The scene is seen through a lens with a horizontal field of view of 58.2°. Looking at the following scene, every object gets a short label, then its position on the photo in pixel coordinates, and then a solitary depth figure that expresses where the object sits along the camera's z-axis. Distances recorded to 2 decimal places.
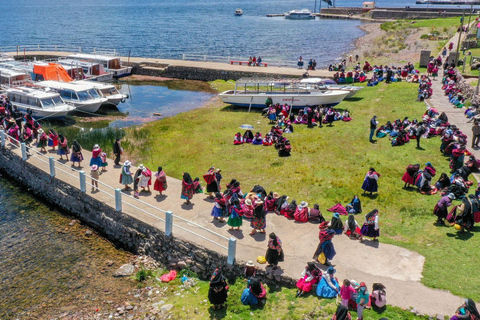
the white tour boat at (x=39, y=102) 31.98
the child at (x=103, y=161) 20.50
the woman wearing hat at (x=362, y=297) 11.05
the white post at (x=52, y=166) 20.08
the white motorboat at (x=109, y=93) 36.56
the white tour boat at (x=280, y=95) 32.75
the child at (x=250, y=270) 12.88
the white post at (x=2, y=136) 24.09
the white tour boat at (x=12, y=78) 37.34
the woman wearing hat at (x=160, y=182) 17.75
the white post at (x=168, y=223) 14.77
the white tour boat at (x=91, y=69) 46.03
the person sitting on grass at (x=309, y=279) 12.02
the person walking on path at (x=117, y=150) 21.28
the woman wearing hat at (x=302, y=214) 16.03
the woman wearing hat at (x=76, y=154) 20.87
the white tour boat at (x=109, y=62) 48.75
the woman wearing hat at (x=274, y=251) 12.79
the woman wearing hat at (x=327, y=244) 12.95
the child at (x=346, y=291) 11.26
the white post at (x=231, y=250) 12.99
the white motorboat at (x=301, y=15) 133.62
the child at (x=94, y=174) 18.80
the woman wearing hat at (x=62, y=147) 21.92
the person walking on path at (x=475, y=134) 22.36
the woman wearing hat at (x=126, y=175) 18.17
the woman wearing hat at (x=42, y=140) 23.10
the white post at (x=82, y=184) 18.41
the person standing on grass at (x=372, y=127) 24.97
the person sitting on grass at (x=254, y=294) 12.08
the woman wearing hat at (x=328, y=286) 11.78
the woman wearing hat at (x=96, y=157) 19.71
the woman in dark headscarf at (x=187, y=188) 16.94
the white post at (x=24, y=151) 22.17
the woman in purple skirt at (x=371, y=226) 14.36
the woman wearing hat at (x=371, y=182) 18.14
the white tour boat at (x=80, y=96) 34.75
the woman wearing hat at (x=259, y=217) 14.51
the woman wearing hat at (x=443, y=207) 15.49
